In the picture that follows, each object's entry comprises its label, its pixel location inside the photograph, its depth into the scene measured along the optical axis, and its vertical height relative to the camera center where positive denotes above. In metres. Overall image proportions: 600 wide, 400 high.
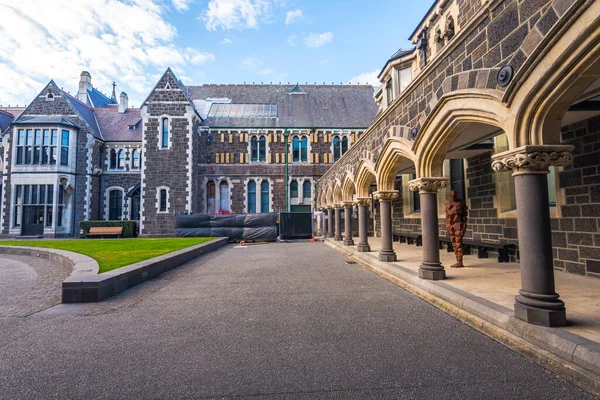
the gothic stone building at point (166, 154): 23.73 +5.52
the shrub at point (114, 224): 22.77 -0.30
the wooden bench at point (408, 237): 12.09 -0.87
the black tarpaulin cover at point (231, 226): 18.67 -0.38
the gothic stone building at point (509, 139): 3.26 +1.36
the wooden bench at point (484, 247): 7.65 -0.87
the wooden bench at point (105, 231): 21.85 -0.68
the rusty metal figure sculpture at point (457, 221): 6.89 -0.11
